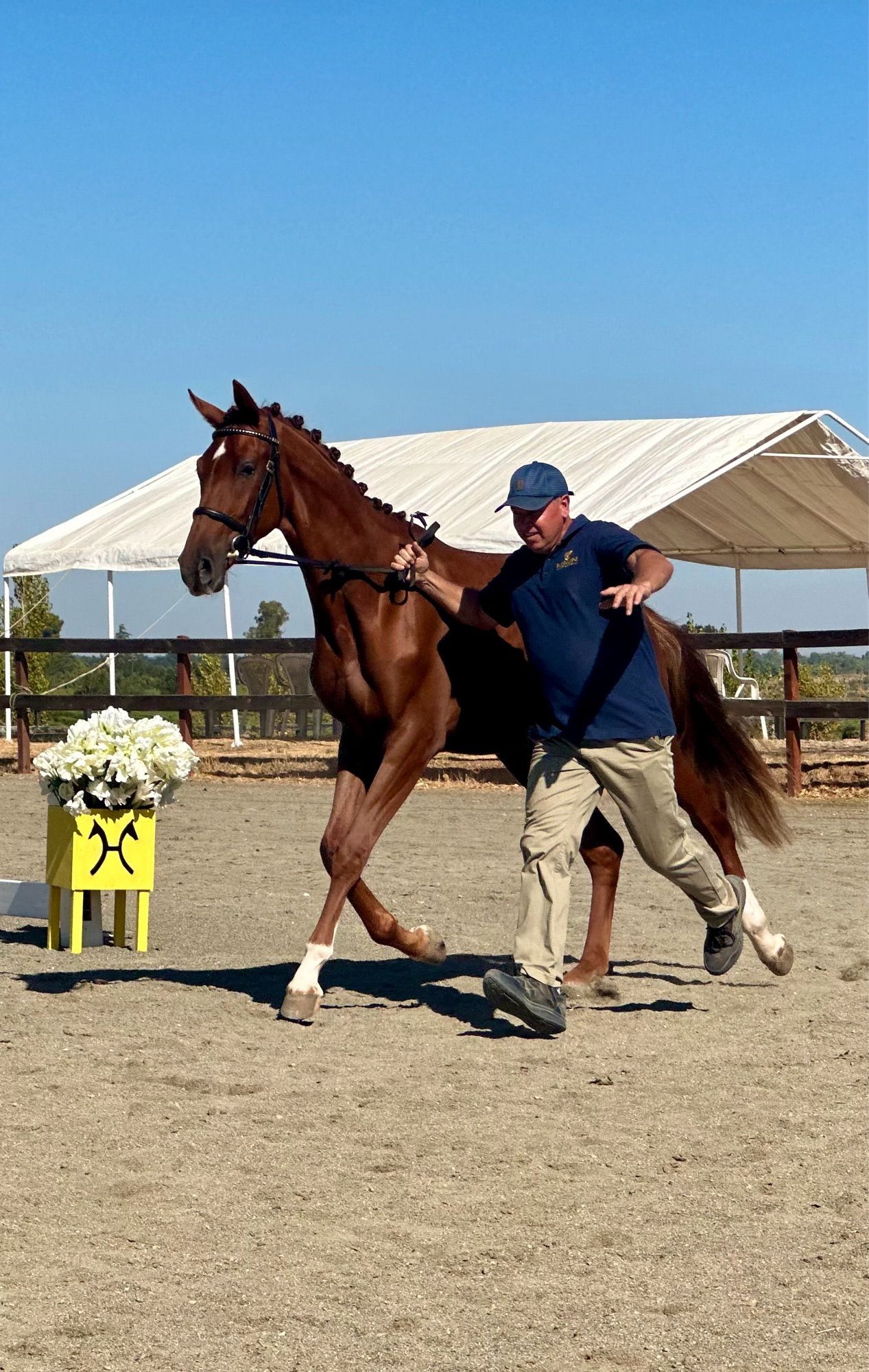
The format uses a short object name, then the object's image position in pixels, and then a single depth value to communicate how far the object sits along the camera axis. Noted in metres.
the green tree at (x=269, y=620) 47.09
